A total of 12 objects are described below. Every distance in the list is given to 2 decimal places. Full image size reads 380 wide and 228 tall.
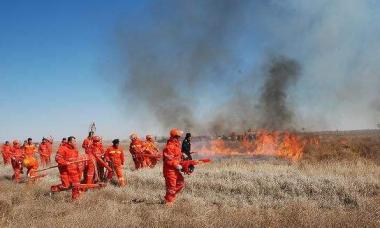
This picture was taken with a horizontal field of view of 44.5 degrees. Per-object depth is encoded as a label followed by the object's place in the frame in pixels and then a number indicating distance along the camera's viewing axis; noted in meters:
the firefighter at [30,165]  17.66
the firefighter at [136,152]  20.20
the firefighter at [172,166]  11.48
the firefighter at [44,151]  27.44
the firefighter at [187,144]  16.26
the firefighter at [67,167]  13.21
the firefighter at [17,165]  19.83
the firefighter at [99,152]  15.85
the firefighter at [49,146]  27.86
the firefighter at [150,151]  20.58
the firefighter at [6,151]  28.08
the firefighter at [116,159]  15.38
